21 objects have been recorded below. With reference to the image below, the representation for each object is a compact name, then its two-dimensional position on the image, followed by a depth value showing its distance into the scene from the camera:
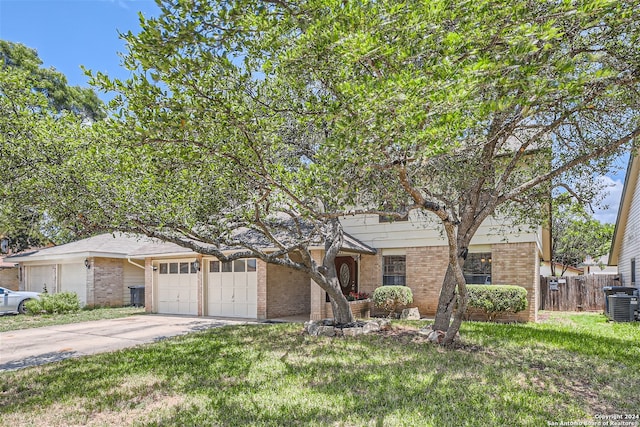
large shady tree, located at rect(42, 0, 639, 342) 4.30
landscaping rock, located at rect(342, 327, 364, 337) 9.63
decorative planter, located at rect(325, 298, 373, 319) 13.18
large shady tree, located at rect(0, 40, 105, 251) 7.01
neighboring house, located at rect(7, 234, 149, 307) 18.38
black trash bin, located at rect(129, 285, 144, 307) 18.58
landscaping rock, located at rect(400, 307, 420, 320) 13.12
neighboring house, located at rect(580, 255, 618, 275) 36.16
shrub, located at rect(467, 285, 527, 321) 11.61
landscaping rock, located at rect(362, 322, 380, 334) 10.01
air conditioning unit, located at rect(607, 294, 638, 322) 12.80
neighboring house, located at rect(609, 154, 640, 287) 14.38
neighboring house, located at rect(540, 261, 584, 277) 23.98
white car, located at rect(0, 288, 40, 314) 16.39
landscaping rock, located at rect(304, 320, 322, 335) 10.00
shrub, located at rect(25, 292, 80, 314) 15.93
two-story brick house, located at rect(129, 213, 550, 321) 12.59
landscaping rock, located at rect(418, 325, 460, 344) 8.50
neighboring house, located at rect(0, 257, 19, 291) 23.23
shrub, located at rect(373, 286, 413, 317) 13.05
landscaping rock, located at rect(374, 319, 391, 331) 10.36
